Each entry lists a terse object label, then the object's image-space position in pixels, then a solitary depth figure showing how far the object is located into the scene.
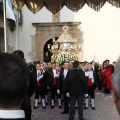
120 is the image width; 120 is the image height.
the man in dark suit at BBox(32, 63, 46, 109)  10.23
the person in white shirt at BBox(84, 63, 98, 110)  10.17
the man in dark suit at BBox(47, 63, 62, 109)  10.44
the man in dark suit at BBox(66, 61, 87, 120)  8.00
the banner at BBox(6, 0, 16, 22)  9.28
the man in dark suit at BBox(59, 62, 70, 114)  9.57
